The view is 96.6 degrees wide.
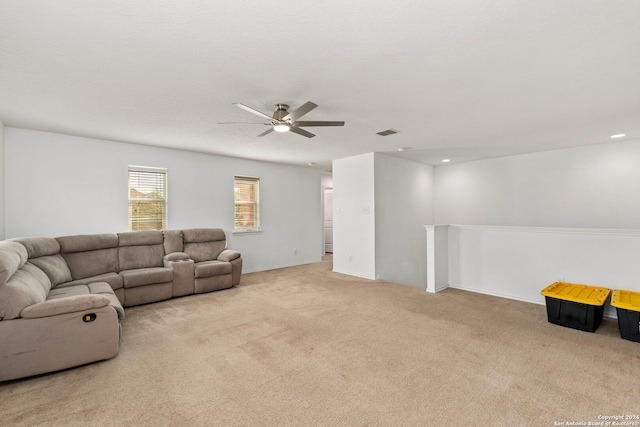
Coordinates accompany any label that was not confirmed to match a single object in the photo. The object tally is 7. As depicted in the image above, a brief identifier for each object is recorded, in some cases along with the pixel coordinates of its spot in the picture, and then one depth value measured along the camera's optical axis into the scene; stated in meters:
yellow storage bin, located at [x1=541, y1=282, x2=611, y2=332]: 3.04
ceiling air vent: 4.09
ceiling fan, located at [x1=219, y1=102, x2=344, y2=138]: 2.82
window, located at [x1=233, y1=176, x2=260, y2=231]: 6.16
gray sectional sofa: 2.24
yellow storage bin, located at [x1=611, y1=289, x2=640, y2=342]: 2.79
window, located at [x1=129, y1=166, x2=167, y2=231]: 4.88
